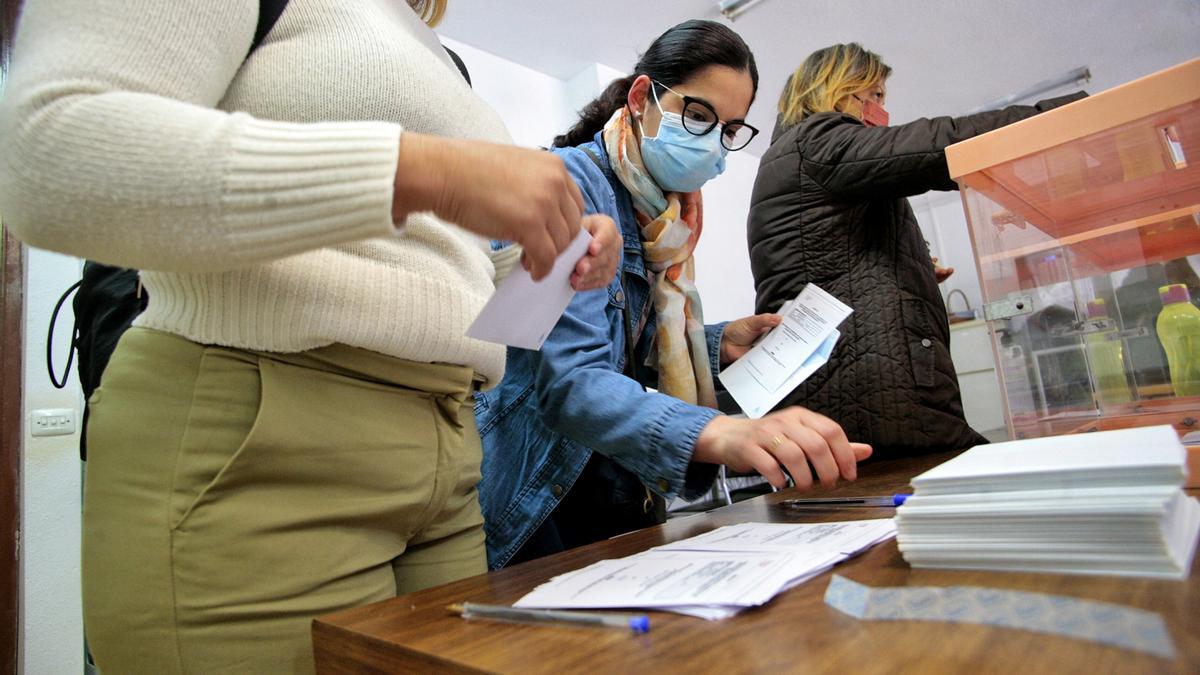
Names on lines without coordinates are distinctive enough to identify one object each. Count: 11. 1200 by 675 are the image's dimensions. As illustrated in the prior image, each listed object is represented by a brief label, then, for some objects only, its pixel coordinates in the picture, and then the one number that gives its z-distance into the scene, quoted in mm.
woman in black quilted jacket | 1244
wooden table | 285
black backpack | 701
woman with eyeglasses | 698
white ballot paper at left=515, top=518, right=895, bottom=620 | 403
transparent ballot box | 914
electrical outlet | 1938
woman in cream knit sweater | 390
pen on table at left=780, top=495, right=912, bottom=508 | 684
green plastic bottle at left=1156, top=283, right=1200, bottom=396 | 939
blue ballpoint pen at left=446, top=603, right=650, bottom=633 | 379
